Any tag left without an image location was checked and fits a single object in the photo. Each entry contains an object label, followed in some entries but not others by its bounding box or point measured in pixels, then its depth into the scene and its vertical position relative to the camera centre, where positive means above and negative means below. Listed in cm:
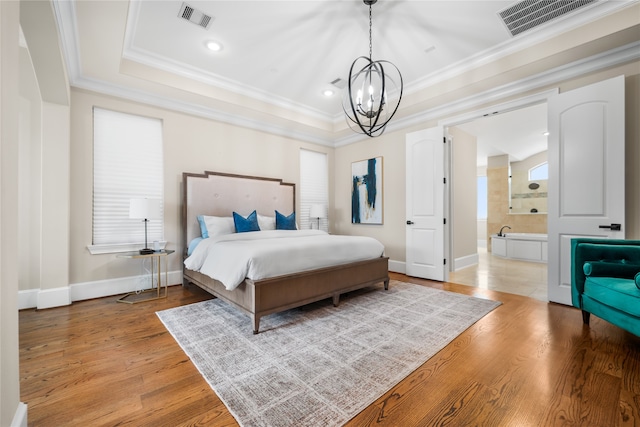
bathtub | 610 -80
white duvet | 248 -42
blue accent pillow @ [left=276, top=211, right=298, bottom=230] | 444 -15
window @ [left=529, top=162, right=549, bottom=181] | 793 +117
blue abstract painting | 518 +42
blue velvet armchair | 202 -57
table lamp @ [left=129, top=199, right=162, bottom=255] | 318 +5
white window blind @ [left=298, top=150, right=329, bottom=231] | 555 +59
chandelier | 266 +177
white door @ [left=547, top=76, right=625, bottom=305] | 276 +45
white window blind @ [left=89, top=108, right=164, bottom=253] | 346 +54
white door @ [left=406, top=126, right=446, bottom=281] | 416 +14
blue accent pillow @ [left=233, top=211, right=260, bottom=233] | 389 -14
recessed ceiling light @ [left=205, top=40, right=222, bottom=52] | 308 +192
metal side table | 324 -81
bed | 251 -63
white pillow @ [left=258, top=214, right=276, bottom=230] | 430 -14
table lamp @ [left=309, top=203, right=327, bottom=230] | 527 +4
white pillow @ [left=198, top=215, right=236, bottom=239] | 379 -17
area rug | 152 -105
